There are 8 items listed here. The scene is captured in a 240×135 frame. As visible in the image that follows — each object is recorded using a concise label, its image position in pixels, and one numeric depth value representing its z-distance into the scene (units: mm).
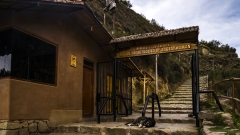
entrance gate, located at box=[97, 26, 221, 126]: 6893
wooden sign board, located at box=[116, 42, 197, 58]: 7197
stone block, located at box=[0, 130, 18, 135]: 5297
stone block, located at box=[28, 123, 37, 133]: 5996
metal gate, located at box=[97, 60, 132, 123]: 8639
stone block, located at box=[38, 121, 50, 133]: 6323
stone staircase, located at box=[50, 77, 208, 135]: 5691
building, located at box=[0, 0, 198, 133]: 5641
